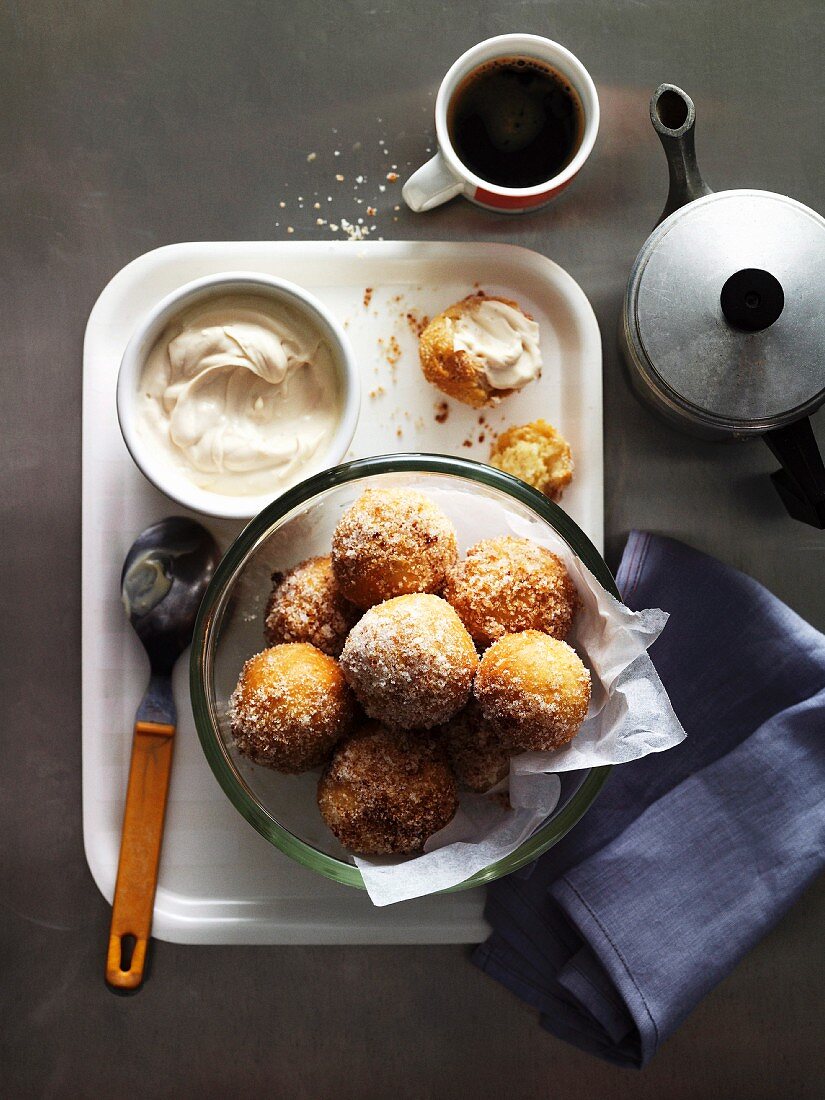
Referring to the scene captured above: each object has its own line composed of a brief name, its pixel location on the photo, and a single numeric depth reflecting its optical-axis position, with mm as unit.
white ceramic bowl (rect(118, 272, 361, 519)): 819
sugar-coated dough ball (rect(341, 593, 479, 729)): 664
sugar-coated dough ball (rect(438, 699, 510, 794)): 746
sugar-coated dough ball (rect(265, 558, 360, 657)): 771
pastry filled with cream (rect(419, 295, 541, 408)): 867
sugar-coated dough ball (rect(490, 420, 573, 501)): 881
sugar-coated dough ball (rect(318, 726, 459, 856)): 714
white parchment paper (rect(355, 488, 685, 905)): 720
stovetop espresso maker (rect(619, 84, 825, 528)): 797
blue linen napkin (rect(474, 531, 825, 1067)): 895
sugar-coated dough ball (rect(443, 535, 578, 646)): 730
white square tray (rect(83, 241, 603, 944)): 909
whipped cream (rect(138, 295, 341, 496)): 833
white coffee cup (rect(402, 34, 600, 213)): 875
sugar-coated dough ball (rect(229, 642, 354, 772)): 711
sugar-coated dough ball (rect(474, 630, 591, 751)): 669
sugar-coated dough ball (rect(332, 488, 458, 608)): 717
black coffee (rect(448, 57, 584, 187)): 903
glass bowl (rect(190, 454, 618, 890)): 758
